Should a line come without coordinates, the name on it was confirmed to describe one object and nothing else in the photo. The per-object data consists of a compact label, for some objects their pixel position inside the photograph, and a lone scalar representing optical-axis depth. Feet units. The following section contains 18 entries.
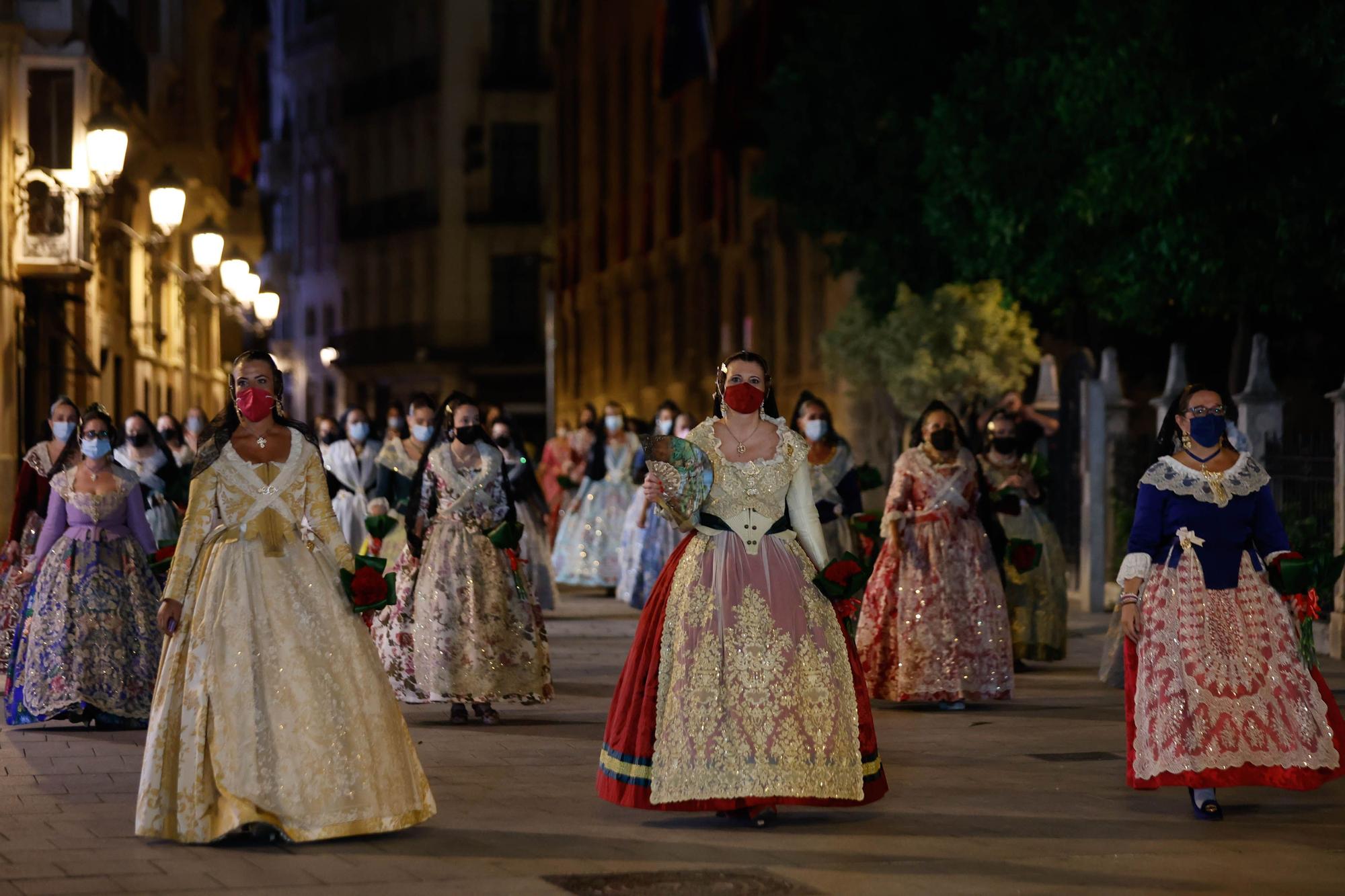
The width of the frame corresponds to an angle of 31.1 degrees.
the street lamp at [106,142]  67.05
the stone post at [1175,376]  64.95
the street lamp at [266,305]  102.42
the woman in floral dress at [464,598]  43.04
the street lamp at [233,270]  96.73
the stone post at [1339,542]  54.65
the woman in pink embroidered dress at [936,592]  45.47
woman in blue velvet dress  31.73
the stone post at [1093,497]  71.41
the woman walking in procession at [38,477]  46.03
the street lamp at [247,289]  97.50
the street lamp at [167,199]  71.82
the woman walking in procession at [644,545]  73.15
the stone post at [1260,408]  60.59
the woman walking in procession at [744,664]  29.86
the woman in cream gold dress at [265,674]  28.55
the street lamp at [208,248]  80.12
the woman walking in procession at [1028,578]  52.95
